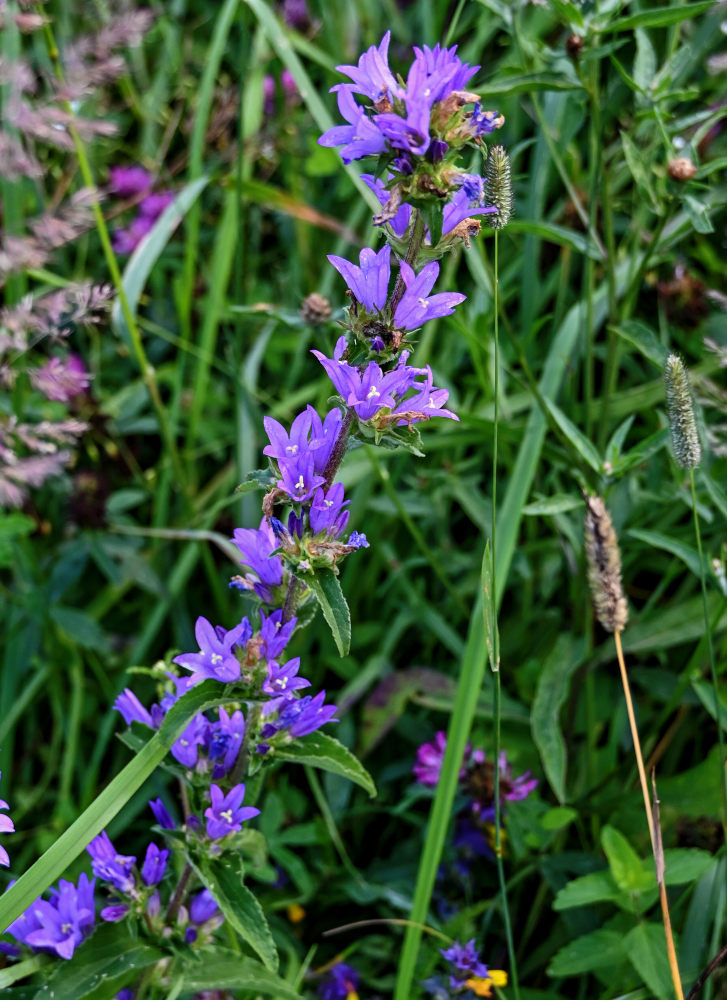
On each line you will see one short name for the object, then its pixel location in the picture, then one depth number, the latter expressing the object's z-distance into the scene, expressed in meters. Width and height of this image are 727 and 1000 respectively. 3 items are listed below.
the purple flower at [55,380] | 1.12
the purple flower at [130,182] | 1.51
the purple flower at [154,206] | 1.47
